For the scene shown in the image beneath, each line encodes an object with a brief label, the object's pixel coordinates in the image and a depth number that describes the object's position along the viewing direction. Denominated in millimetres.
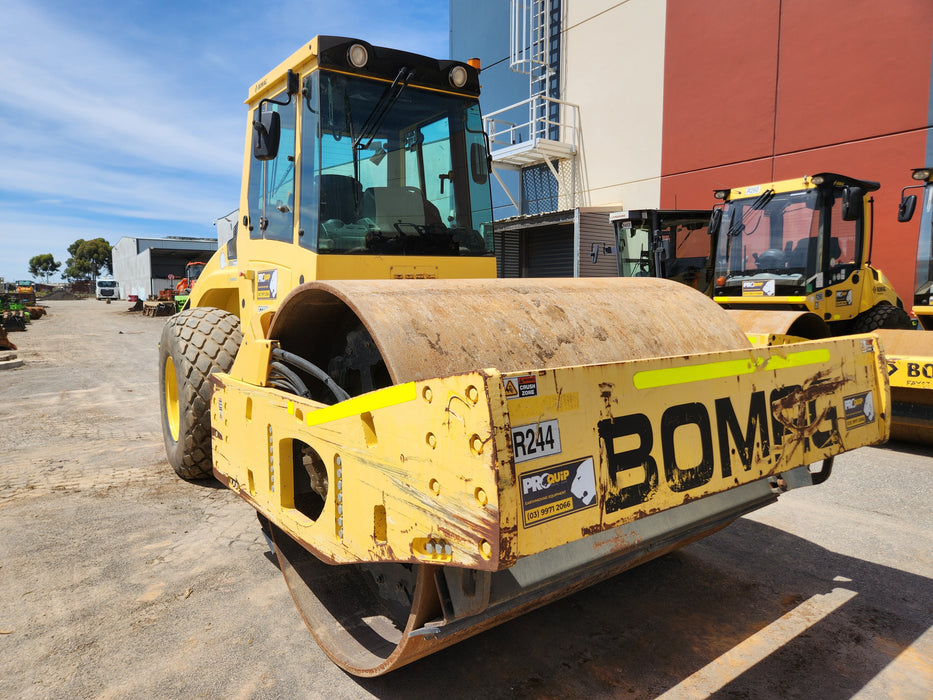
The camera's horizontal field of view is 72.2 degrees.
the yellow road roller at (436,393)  1728
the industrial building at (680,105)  9930
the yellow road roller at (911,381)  5277
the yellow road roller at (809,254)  7492
